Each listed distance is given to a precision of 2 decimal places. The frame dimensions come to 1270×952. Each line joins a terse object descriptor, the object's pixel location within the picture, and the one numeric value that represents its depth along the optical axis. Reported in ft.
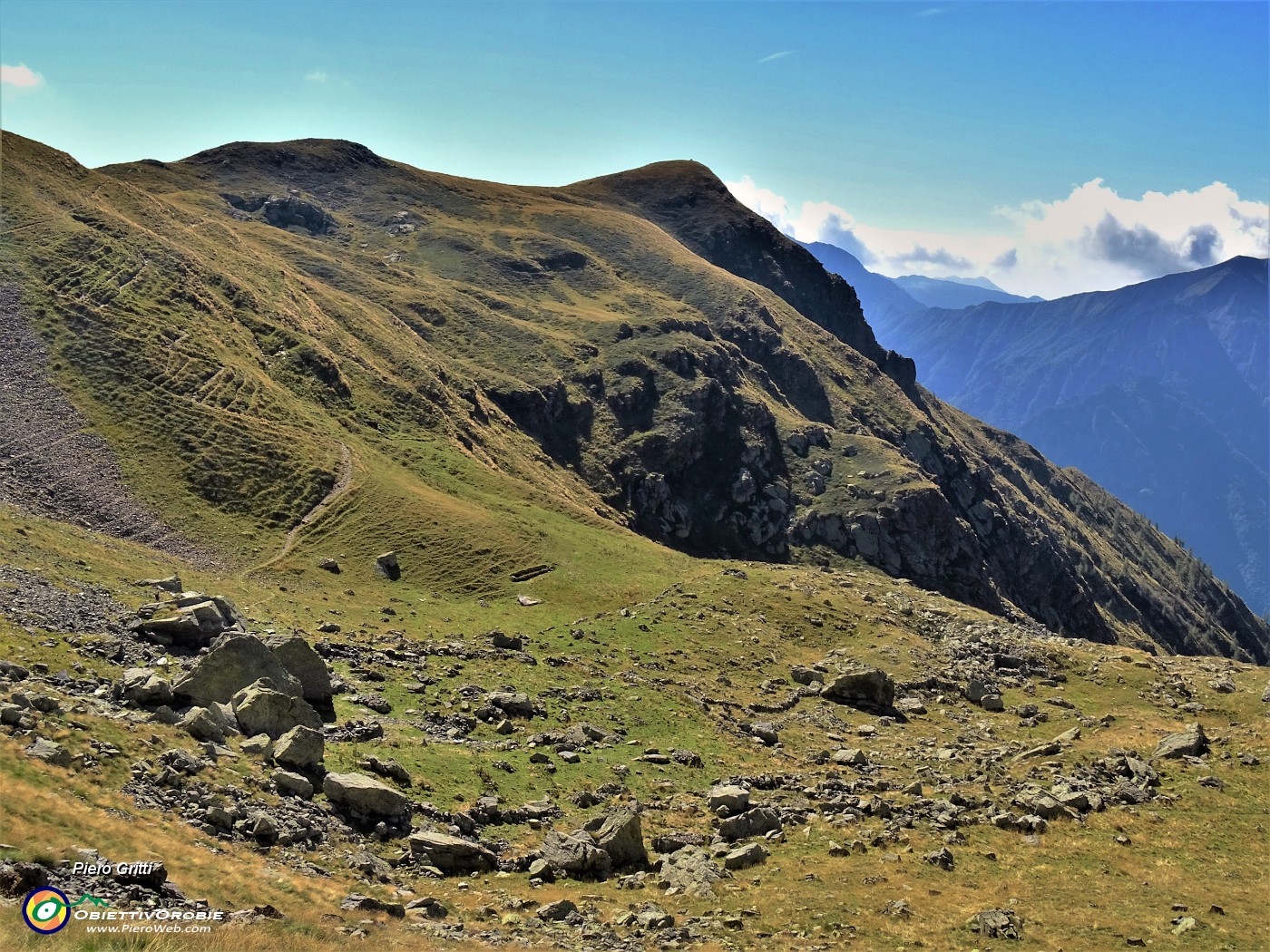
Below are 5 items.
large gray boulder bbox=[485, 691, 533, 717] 153.79
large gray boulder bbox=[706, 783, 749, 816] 127.44
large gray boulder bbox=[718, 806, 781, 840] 119.44
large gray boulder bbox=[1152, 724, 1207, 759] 156.25
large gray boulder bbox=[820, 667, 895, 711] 209.46
